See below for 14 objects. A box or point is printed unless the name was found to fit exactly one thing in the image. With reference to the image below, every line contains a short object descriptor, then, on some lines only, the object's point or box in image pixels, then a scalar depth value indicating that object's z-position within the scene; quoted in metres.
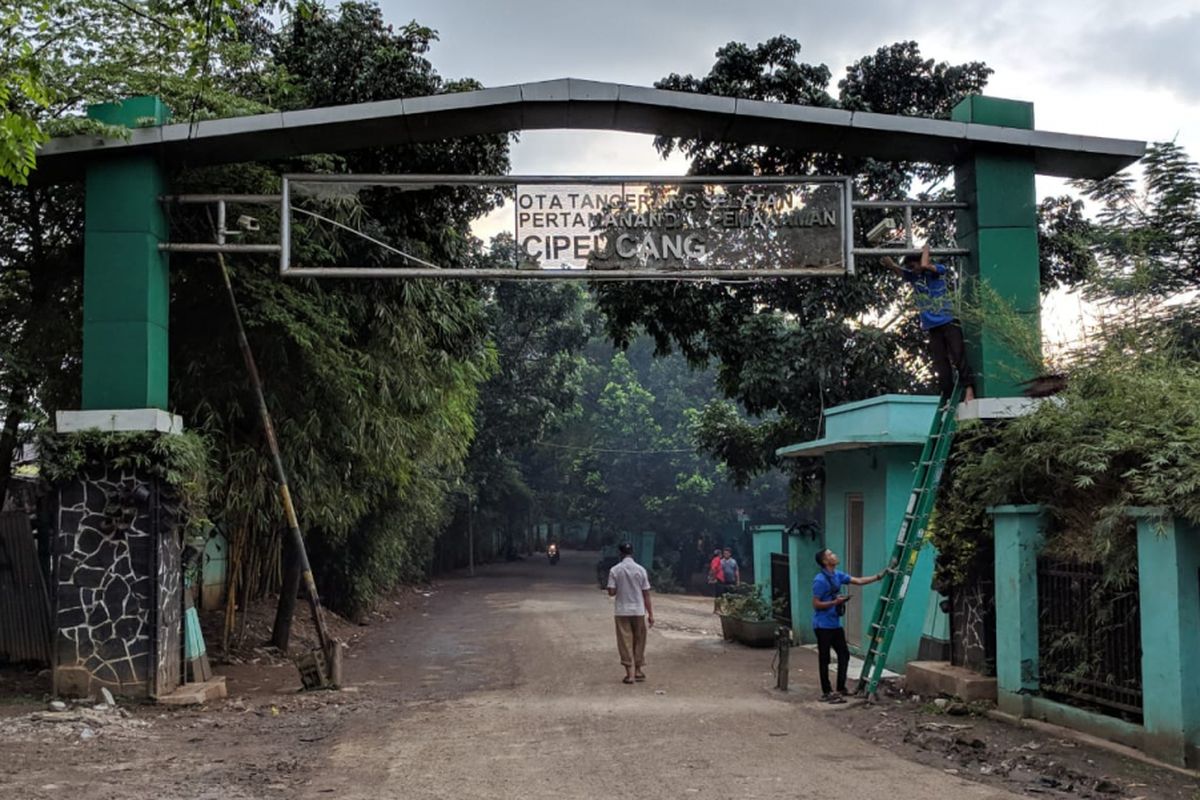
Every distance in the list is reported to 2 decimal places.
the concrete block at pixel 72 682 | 10.75
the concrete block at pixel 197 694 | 10.90
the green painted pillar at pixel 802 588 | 18.83
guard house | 15.30
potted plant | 17.88
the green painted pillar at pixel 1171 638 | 7.47
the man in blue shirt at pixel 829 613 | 11.77
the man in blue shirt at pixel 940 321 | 11.47
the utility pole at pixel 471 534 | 41.77
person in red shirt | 29.58
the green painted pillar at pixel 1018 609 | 9.69
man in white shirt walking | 13.55
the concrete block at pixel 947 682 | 10.37
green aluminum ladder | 11.25
